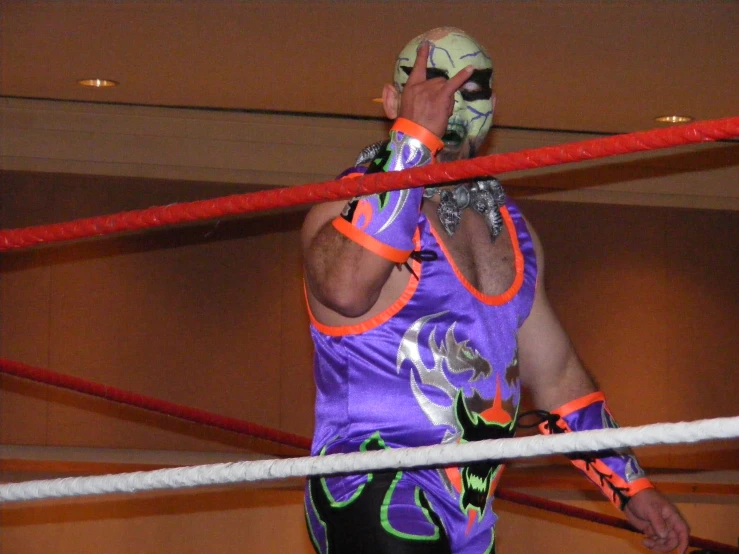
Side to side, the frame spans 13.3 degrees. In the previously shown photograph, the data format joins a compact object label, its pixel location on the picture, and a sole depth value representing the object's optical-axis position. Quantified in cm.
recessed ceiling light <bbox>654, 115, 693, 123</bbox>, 1147
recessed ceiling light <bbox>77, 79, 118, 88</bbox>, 1097
